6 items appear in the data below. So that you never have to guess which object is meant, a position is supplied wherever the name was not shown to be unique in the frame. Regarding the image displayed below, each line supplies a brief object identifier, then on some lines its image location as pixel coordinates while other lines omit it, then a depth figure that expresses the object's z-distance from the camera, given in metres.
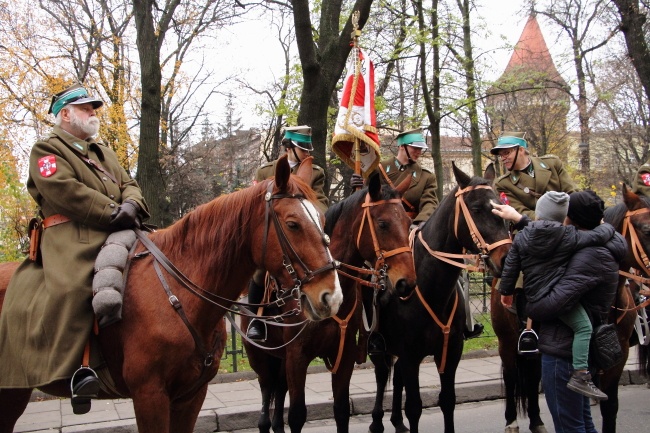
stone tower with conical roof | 31.72
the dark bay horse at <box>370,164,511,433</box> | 5.91
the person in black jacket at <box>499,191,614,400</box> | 4.38
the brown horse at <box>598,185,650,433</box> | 6.17
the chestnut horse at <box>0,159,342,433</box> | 3.84
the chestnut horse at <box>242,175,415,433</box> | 5.43
